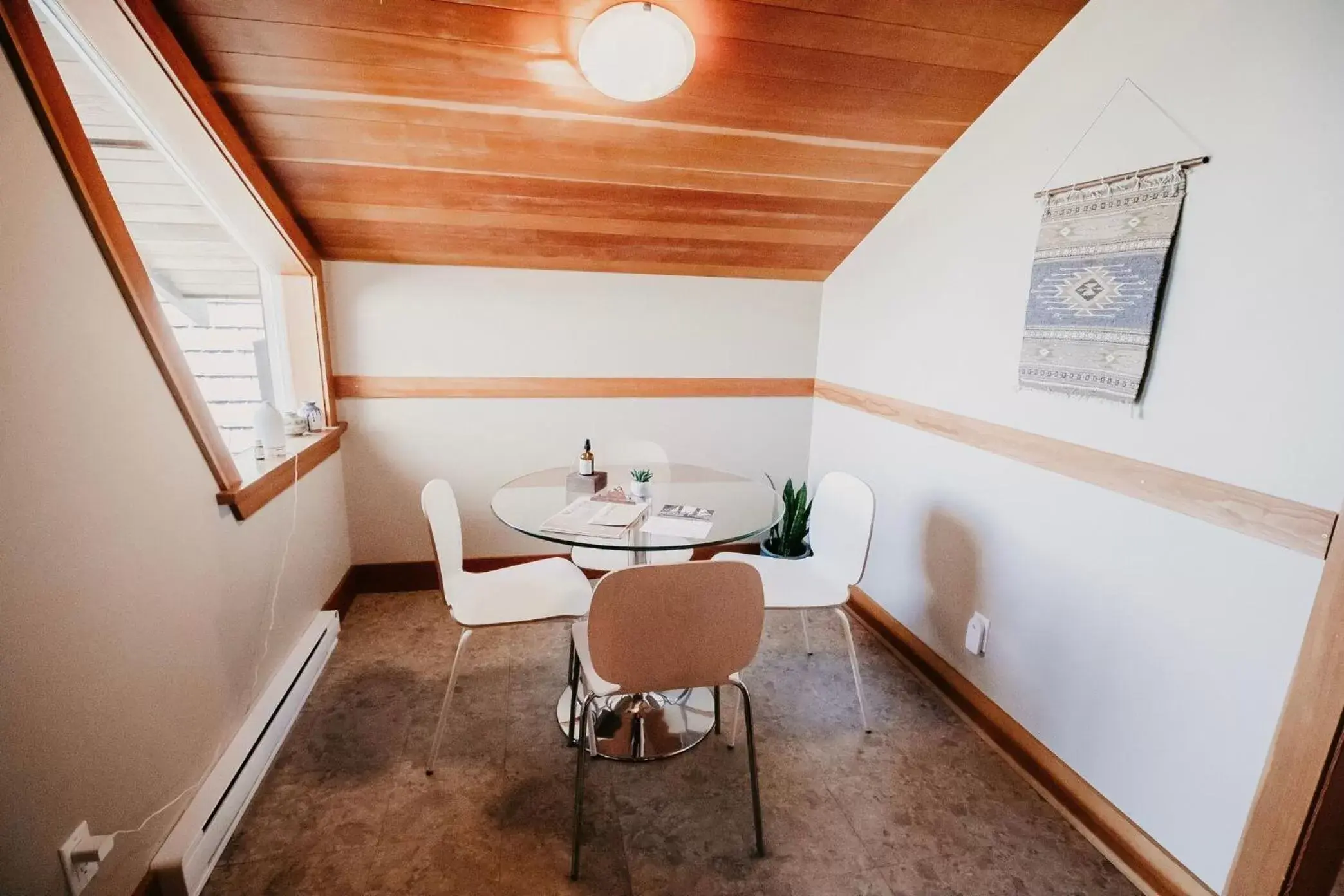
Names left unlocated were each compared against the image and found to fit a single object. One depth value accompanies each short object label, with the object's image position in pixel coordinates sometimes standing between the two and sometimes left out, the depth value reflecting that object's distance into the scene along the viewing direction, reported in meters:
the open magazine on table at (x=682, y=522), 1.81
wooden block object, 2.18
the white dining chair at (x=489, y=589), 1.81
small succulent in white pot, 2.12
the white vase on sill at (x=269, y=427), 2.08
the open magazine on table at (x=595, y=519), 1.77
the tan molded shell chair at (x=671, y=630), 1.33
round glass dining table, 1.75
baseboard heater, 1.34
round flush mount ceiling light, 1.50
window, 1.61
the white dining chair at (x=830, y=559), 1.96
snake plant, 2.94
